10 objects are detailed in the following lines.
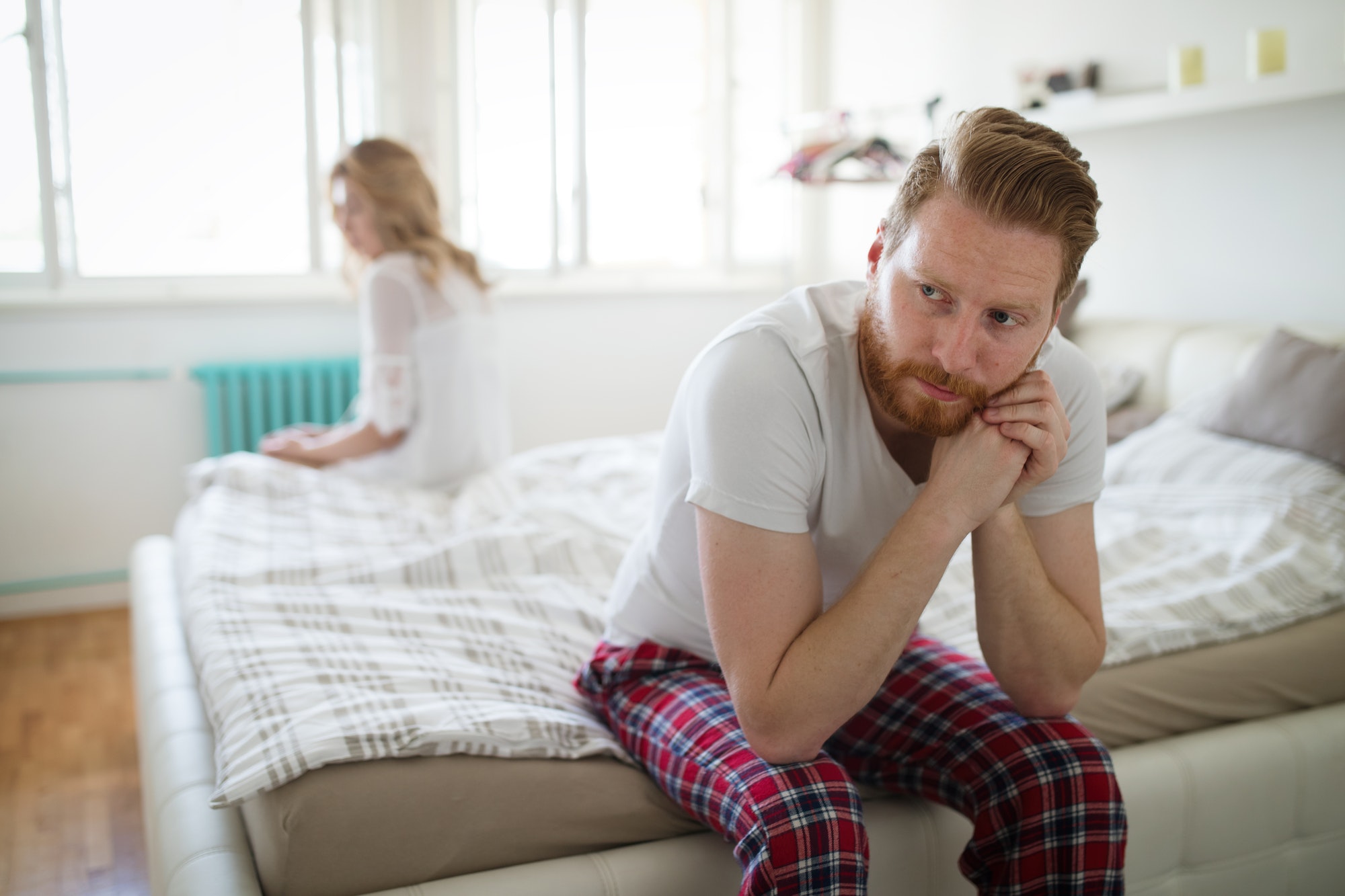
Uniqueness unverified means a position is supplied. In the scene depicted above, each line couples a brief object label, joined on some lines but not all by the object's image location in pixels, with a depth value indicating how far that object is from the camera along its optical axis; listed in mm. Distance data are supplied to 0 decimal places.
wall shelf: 2227
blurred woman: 2385
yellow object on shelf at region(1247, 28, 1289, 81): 2316
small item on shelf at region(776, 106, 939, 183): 3016
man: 1021
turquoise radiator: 3268
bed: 1133
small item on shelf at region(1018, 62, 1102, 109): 2855
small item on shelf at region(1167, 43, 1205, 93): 2516
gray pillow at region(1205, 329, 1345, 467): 1896
